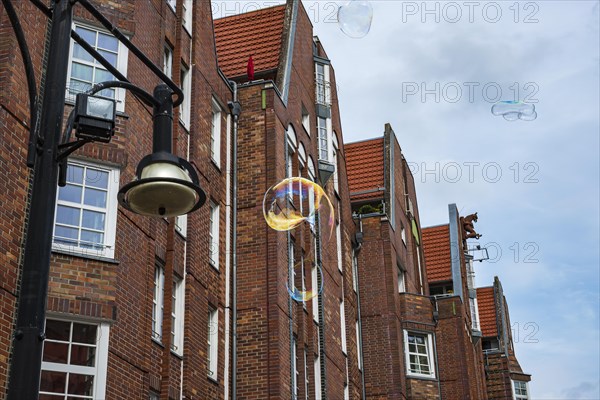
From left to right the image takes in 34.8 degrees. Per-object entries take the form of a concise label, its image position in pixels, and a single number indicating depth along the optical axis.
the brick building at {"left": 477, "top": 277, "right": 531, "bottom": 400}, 54.62
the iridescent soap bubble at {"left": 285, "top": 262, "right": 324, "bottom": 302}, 26.59
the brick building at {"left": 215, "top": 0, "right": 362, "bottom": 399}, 24.53
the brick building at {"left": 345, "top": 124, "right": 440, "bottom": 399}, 35.59
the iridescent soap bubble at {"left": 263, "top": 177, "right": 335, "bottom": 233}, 23.29
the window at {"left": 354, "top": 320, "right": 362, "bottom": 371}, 35.03
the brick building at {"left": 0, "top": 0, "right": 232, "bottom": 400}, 16.89
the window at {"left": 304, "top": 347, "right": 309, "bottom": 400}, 26.62
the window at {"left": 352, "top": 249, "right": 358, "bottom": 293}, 36.14
